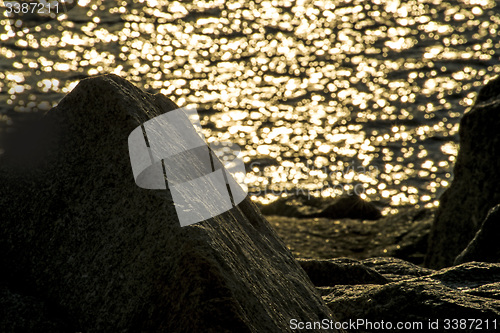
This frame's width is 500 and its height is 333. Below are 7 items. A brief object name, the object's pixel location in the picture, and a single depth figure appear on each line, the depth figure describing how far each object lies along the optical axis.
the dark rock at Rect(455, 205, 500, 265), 13.94
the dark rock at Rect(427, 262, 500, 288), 11.77
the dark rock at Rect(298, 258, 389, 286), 13.27
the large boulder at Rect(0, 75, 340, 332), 7.02
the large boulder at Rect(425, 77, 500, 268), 18.06
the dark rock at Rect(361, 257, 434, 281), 13.81
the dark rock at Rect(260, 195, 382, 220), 33.16
